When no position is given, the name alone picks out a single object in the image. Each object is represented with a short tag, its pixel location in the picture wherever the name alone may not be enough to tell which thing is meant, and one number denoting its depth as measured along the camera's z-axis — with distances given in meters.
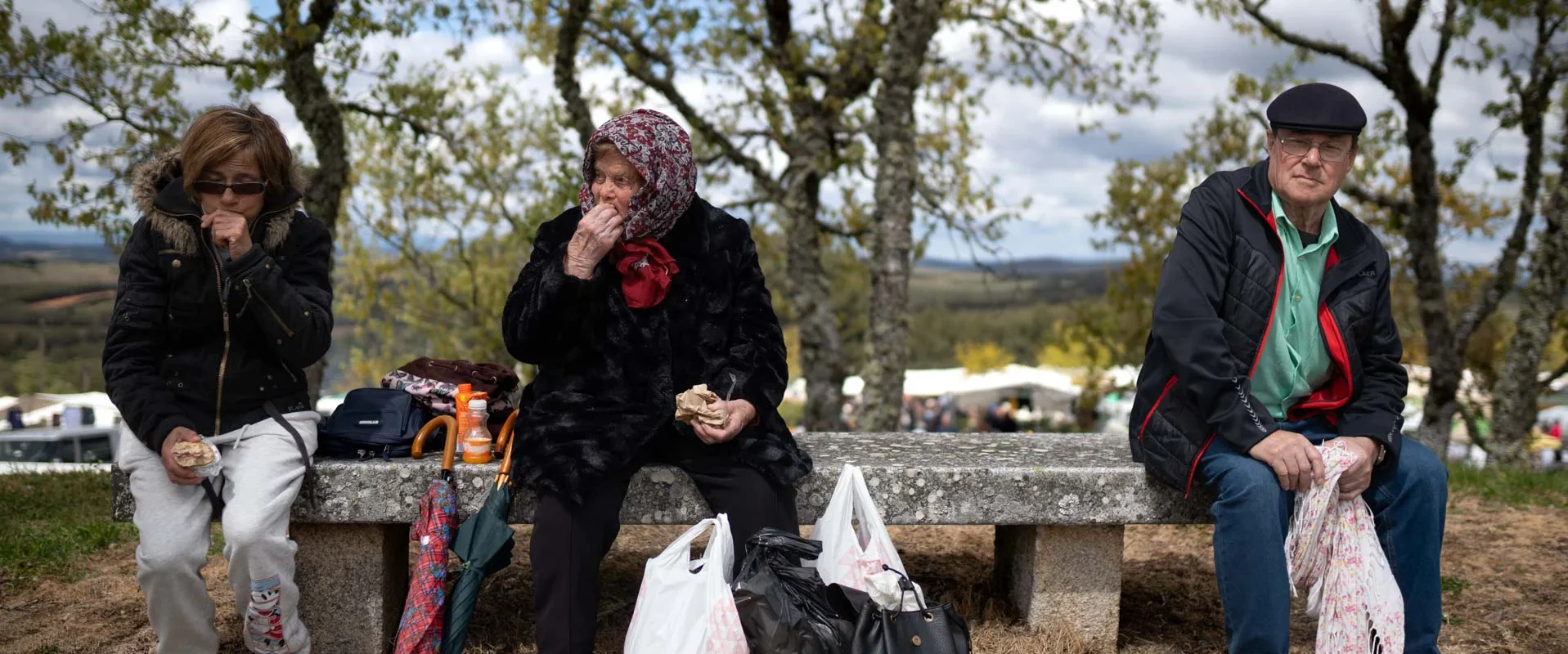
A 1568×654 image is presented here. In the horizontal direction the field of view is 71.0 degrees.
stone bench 3.19
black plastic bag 2.57
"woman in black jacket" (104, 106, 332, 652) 2.93
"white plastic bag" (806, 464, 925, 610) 2.68
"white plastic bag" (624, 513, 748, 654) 2.55
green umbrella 3.06
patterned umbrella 3.06
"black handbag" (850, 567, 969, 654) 2.61
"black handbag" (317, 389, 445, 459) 3.35
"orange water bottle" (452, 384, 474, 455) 3.35
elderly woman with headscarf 3.01
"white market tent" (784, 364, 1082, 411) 35.06
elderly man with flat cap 2.99
